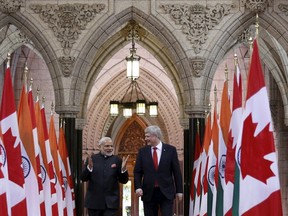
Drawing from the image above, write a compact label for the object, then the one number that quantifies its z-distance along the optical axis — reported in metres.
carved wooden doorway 24.32
